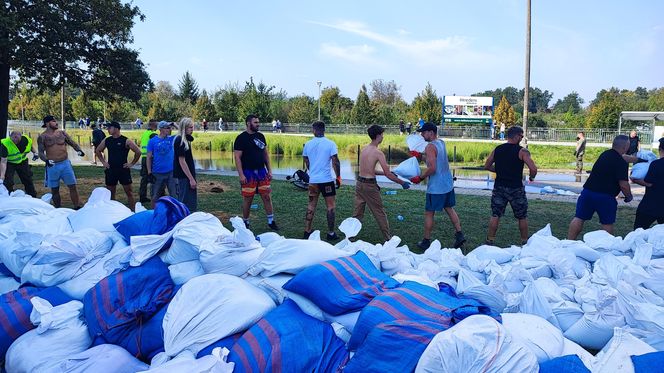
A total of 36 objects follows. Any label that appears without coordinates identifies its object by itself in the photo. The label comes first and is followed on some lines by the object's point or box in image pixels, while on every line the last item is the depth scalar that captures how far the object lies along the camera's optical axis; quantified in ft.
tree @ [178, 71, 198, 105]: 164.45
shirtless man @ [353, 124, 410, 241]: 18.74
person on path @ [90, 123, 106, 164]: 39.86
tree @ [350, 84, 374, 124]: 125.08
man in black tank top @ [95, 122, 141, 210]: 23.97
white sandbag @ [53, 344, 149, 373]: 7.65
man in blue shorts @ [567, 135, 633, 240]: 16.94
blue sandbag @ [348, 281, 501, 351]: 6.86
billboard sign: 124.47
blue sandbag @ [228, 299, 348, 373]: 6.88
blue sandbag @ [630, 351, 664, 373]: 5.66
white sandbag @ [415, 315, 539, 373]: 5.77
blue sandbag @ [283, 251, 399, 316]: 7.75
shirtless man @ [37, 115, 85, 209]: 23.87
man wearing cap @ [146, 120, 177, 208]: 22.17
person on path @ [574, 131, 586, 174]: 53.11
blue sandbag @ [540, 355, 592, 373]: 5.85
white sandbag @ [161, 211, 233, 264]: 9.41
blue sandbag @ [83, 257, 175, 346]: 8.39
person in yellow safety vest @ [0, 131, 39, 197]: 26.76
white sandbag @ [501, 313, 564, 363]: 6.53
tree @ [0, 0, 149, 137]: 36.73
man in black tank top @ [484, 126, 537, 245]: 17.99
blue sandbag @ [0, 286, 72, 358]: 8.86
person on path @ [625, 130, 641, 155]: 41.21
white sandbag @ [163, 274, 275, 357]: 7.50
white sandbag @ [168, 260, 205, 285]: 9.18
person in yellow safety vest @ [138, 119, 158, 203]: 27.99
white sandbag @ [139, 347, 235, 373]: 6.54
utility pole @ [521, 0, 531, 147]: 54.65
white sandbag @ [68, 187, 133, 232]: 12.04
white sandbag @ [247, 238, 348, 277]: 8.84
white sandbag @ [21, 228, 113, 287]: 9.98
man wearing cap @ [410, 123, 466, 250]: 18.30
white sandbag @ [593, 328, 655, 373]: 5.92
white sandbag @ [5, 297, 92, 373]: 8.17
